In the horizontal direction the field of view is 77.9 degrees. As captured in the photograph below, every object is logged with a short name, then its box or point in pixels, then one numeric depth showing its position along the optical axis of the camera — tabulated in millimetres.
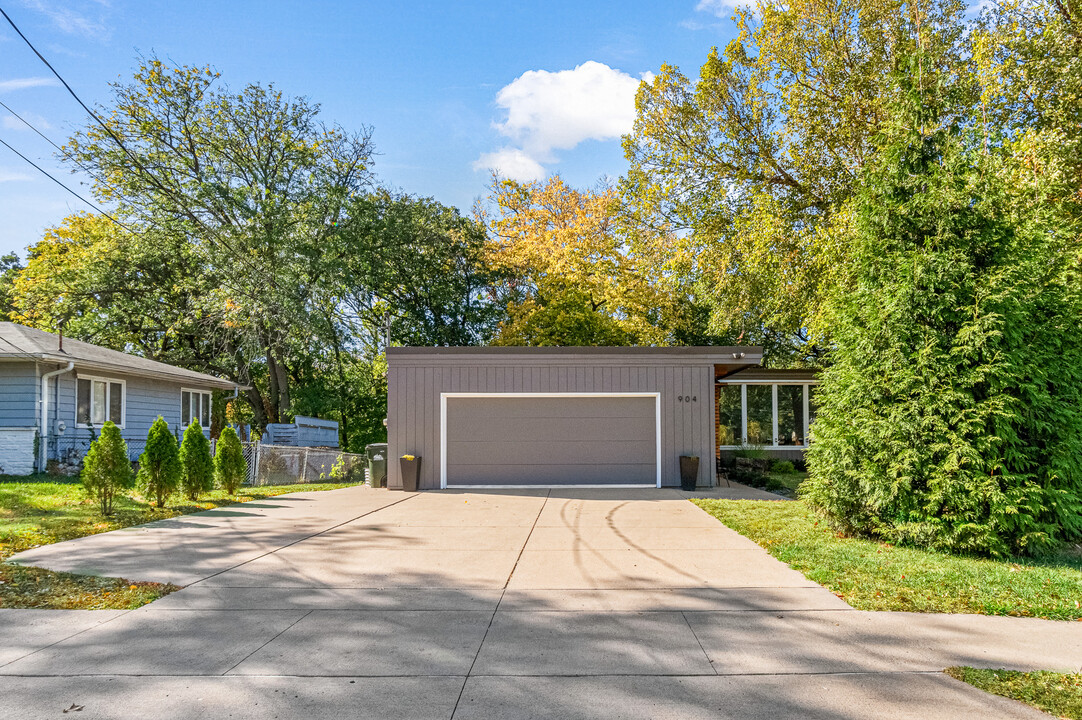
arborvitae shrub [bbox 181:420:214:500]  11266
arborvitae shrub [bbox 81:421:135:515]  9578
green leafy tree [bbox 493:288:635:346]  24250
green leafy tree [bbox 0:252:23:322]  29469
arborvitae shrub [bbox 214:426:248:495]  12336
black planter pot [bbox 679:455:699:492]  13781
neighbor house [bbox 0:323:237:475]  14492
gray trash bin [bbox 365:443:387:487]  14680
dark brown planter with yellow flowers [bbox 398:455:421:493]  13898
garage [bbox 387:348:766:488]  14195
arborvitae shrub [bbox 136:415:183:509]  10289
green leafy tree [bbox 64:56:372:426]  23609
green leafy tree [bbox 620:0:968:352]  15258
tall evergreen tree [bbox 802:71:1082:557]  6859
